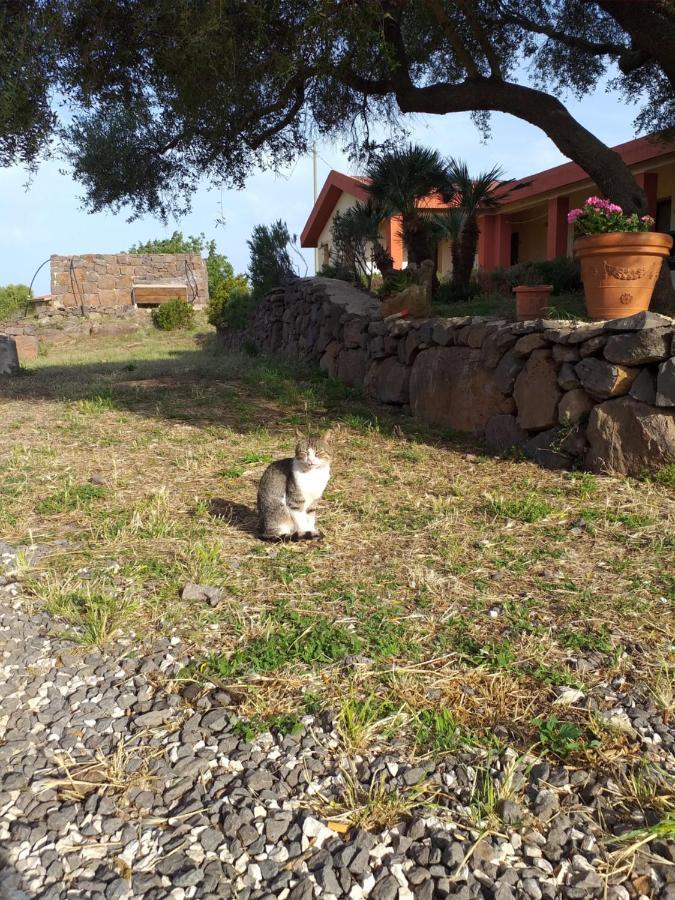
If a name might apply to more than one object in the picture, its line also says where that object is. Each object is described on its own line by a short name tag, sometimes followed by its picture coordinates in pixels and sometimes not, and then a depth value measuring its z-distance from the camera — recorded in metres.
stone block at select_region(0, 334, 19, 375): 11.92
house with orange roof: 13.63
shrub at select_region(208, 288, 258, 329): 14.97
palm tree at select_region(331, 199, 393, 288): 11.84
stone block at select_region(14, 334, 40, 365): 16.92
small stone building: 21.67
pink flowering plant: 5.95
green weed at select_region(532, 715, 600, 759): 2.39
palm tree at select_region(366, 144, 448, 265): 10.76
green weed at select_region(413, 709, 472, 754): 2.43
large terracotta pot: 5.80
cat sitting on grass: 4.33
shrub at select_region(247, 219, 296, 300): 14.09
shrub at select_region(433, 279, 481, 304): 10.80
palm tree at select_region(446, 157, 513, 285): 11.39
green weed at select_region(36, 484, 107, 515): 4.86
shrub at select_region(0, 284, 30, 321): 22.03
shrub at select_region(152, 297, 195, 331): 20.20
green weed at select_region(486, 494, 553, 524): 4.62
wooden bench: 22.03
